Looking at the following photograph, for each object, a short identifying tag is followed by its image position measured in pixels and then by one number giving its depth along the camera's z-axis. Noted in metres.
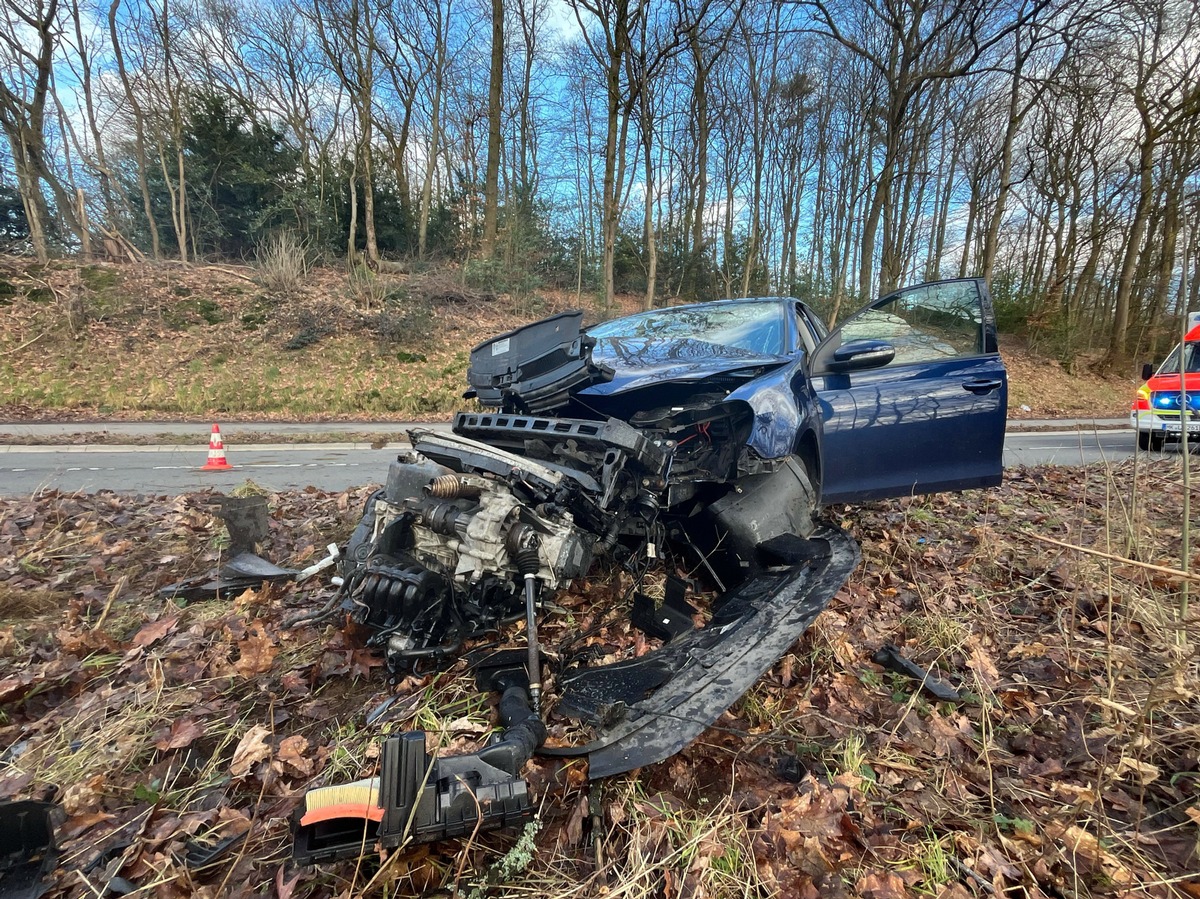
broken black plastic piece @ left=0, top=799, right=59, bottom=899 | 1.54
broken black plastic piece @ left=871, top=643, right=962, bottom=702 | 2.50
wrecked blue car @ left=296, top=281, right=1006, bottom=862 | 1.85
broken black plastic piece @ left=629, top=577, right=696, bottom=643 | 2.73
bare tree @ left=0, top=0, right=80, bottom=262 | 14.99
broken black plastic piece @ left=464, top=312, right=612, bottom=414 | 2.81
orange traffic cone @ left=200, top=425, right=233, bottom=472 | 7.18
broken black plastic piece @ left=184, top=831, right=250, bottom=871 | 1.65
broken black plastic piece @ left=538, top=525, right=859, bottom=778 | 1.86
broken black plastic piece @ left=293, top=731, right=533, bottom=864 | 1.41
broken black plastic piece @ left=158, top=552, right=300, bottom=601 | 3.33
